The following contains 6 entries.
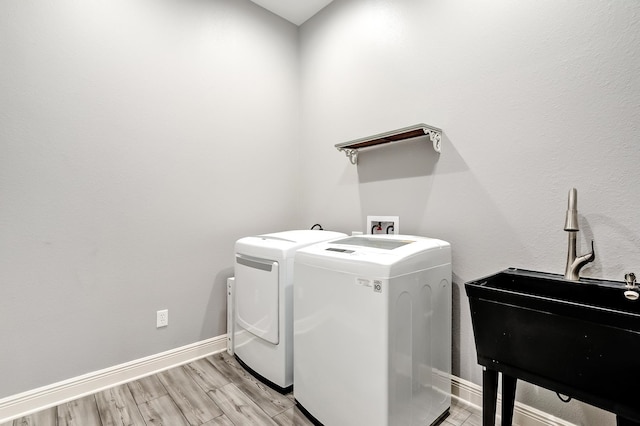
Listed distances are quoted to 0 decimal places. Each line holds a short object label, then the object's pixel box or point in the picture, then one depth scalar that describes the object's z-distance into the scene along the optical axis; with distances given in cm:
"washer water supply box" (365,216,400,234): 212
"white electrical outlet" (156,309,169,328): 212
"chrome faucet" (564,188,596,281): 130
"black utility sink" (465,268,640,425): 96
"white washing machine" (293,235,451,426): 129
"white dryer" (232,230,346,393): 183
